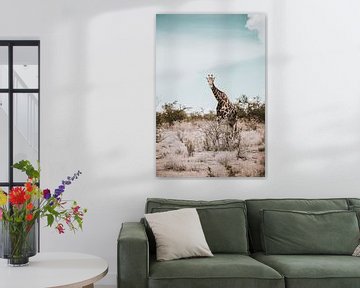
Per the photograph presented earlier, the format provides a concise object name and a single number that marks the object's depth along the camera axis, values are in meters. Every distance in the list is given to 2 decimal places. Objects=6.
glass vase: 3.26
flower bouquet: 3.25
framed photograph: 4.70
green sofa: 3.60
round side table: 2.98
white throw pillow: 3.91
